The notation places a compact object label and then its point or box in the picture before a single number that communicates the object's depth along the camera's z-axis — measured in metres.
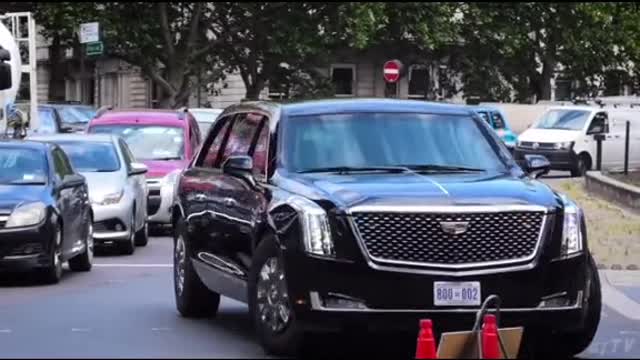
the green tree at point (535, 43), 62.00
